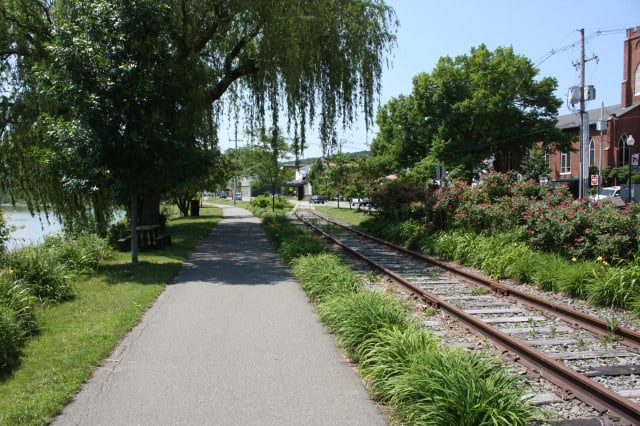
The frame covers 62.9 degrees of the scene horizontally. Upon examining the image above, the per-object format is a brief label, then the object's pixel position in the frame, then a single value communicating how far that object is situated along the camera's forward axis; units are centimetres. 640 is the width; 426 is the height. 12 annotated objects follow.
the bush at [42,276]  899
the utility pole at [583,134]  2880
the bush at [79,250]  1180
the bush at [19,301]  702
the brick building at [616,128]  5609
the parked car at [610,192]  4126
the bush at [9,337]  575
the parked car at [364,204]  4441
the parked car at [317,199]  7725
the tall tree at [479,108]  4041
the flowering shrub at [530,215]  996
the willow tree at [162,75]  1228
